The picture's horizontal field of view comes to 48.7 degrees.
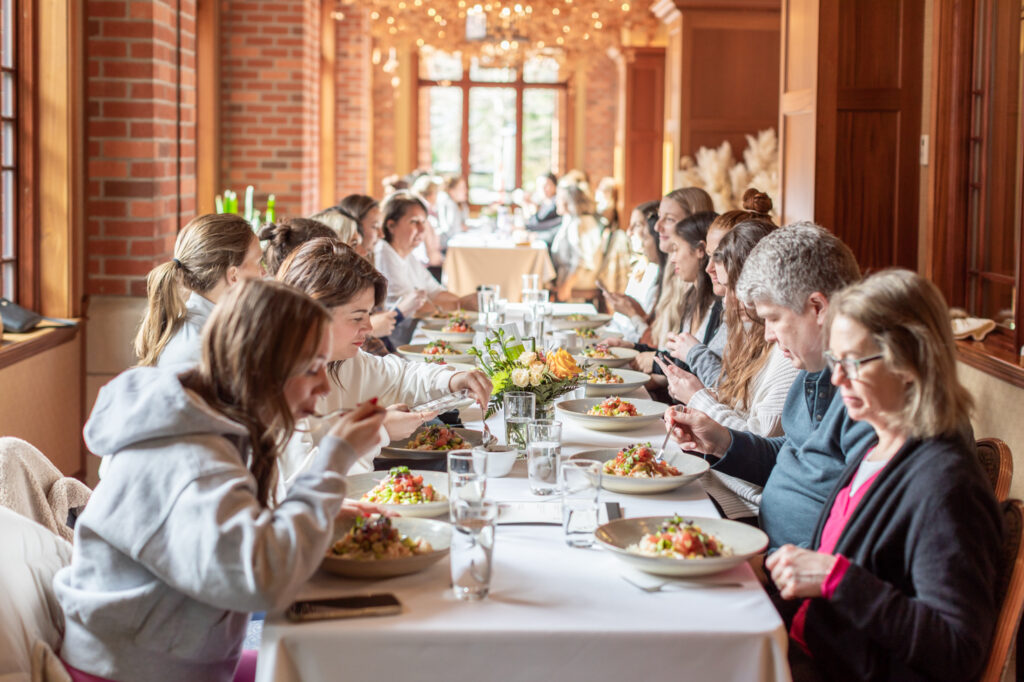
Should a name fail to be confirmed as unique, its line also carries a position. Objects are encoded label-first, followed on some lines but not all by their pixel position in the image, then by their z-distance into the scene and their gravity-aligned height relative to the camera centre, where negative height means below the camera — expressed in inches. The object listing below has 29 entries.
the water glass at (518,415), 101.6 -15.0
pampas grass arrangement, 330.3 +24.4
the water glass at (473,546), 67.0 -17.5
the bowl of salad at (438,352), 156.6 -14.7
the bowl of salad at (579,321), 202.0 -12.8
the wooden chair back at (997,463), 81.5 -15.3
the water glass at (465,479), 73.6 -15.4
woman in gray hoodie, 62.1 -14.3
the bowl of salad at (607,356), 161.6 -15.3
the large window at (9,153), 167.3 +13.6
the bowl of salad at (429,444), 101.5 -17.9
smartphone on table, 64.1 -20.6
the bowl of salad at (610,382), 138.3 -16.1
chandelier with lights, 491.2 +102.5
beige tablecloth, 380.2 -4.9
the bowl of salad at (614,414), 117.3 -17.2
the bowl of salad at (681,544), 69.7 -18.9
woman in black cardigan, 65.2 -16.3
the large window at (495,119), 685.3 +79.4
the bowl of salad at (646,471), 90.7 -18.1
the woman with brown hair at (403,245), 243.8 +0.8
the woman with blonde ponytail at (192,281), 119.9 -3.9
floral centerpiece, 106.9 -11.7
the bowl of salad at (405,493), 83.5 -18.7
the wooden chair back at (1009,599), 68.7 -21.1
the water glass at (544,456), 88.0 -16.0
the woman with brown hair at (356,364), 100.3 -12.9
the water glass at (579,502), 78.6 -17.4
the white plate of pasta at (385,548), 69.8 -19.2
